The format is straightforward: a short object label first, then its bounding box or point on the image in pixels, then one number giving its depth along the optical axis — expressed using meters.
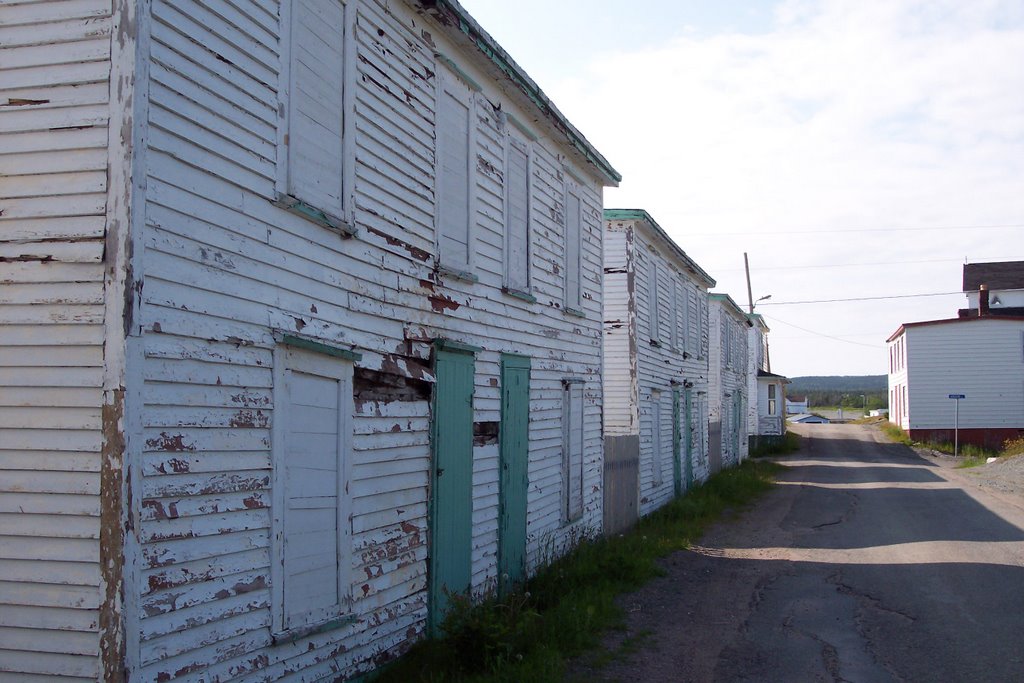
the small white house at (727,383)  28.33
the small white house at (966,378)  38.97
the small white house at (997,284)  54.97
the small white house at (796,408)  107.75
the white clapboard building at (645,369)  16.30
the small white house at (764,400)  46.28
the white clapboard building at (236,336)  4.54
